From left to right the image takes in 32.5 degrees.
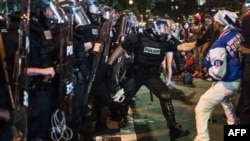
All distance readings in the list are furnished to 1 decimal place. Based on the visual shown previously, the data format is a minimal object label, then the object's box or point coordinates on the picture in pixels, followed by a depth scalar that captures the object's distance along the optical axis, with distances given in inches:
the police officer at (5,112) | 135.6
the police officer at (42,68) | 182.1
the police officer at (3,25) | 189.5
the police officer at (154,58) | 258.1
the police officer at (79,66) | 207.7
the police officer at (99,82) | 253.1
